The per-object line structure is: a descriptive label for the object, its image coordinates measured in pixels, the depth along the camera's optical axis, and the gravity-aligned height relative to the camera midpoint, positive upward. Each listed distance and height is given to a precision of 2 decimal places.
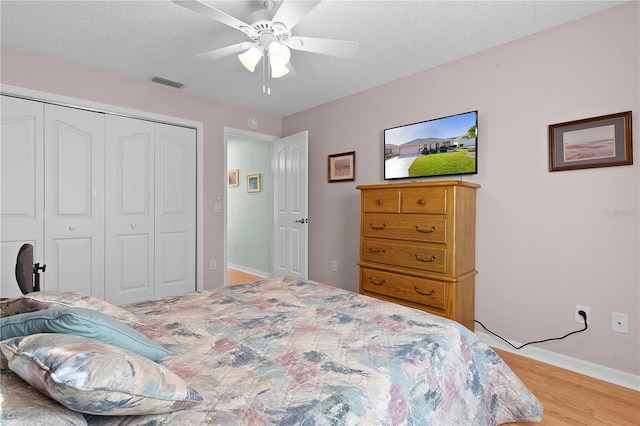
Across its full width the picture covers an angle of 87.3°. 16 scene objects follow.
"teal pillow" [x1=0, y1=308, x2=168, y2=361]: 0.97 -0.35
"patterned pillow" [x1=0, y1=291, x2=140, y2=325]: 1.22 -0.36
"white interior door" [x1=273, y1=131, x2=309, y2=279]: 4.14 +0.06
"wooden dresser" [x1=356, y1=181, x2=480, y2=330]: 2.55 -0.30
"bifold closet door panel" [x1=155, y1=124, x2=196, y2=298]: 3.77 +0.01
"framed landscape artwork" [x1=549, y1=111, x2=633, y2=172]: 2.17 +0.46
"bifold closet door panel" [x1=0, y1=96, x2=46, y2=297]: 2.87 +0.23
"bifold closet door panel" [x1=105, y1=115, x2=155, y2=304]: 3.44 +0.00
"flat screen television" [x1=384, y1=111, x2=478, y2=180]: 2.89 +0.58
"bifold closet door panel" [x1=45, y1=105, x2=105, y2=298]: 3.10 +0.10
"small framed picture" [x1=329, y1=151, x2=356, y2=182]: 3.89 +0.52
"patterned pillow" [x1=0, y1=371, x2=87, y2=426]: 0.70 -0.44
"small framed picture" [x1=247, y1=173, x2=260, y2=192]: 5.66 +0.47
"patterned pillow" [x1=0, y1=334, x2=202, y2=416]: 0.73 -0.38
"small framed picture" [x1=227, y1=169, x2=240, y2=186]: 6.15 +0.60
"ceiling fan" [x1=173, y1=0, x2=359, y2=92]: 1.80 +1.05
